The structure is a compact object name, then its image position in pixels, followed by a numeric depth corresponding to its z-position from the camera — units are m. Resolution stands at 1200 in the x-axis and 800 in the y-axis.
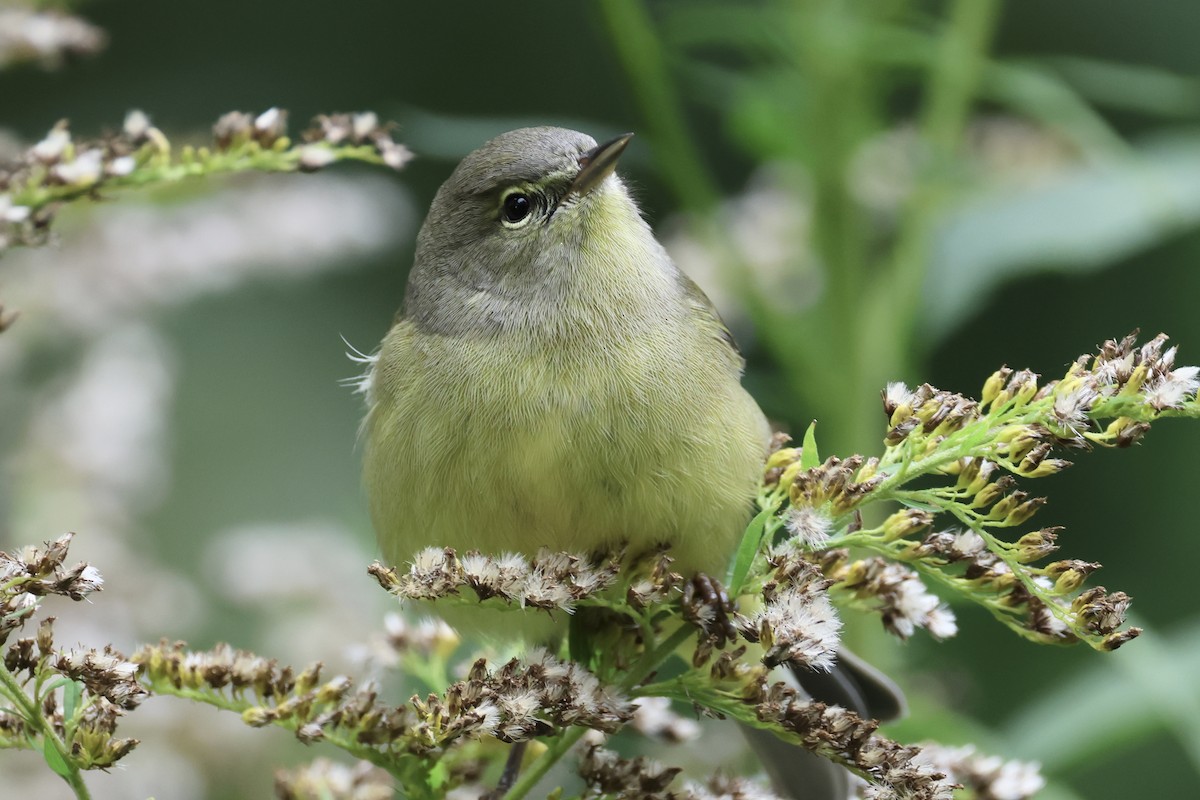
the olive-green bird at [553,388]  2.39
